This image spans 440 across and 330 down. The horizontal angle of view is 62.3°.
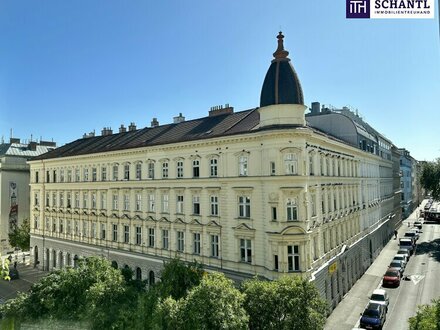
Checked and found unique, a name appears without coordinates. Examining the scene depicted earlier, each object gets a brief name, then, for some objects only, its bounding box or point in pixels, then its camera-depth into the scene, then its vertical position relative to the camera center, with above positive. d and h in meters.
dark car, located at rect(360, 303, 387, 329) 27.55 -10.78
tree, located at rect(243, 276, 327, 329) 18.50 -6.54
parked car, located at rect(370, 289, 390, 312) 31.06 -10.39
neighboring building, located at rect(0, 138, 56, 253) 59.74 -0.76
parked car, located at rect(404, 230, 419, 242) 60.41 -9.89
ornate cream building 26.97 -1.54
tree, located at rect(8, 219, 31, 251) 56.19 -7.97
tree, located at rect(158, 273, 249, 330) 16.70 -6.02
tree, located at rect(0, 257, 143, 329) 19.23 -6.69
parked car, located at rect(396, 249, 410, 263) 48.31 -10.11
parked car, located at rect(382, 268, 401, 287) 38.50 -10.83
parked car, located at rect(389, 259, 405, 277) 41.78 -10.33
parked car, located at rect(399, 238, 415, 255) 53.60 -10.26
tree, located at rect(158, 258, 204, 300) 20.00 -5.54
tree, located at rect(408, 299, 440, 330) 13.08 -5.42
